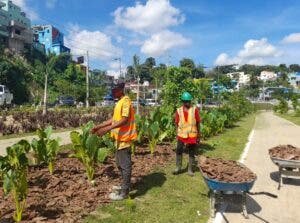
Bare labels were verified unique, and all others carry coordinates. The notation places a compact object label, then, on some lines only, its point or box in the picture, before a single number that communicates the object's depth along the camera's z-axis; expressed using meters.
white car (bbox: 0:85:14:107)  19.91
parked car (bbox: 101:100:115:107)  28.99
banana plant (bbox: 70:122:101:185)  4.31
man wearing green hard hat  4.77
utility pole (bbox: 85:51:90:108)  23.19
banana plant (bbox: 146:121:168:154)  6.11
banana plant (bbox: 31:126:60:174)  4.56
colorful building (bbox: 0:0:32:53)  38.47
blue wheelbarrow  3.39
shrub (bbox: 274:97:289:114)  30.04
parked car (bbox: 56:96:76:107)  27.34
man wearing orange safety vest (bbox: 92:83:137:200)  3.65
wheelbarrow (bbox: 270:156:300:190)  4.41
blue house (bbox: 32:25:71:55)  48.27
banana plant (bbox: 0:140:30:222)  3.09
